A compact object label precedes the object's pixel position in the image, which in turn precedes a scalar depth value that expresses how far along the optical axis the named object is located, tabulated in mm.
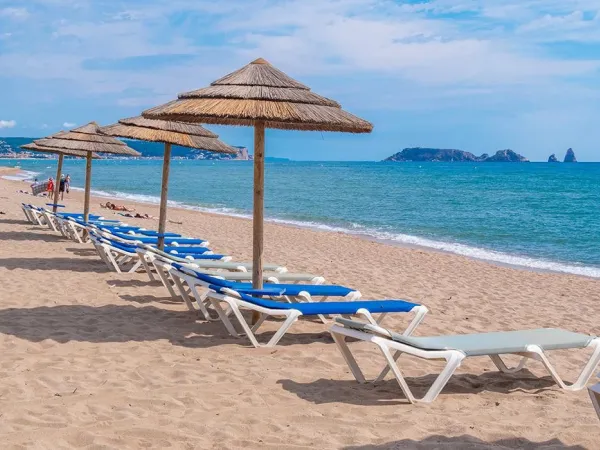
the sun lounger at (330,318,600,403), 4324
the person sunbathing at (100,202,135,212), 23797
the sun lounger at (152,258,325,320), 6238
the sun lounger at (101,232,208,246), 9766
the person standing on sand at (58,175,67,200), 27303
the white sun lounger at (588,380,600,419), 3164
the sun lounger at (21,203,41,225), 15556
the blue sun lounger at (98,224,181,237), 10867
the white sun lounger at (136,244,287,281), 7730
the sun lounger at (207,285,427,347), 5496
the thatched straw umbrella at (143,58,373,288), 5805
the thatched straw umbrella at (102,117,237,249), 8781
